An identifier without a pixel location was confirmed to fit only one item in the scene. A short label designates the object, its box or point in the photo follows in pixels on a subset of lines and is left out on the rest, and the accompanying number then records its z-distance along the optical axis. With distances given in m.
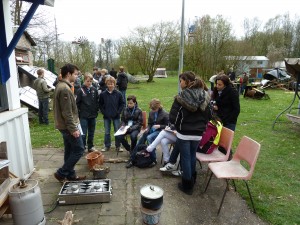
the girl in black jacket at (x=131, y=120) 5.33
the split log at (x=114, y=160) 5.03
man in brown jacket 3.59
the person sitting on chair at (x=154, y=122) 4.99
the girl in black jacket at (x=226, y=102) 4.51
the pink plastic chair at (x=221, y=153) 3.97
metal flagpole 9.12
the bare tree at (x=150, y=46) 30.73
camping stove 3.41
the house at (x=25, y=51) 14.02
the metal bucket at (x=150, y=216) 2.97
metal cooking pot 2.92
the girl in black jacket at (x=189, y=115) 3.44
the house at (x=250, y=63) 29.53
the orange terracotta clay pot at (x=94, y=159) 4.46
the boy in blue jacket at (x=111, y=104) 5.39
